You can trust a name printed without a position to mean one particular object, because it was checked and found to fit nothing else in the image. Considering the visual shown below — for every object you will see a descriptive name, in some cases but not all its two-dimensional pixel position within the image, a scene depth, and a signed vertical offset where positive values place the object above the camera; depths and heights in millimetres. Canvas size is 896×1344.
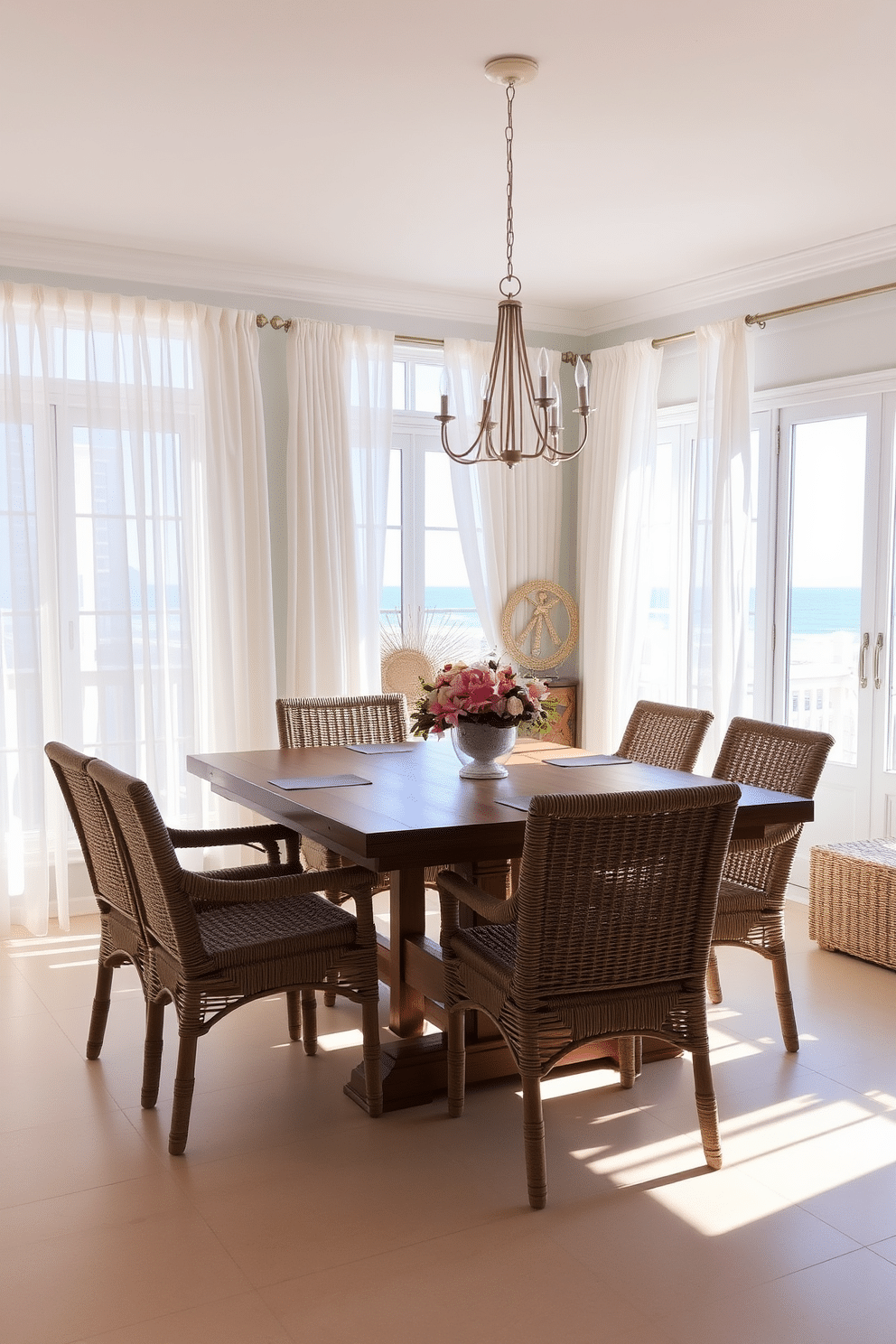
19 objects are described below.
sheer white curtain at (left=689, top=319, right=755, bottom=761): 5254 +216
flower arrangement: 3445 -377
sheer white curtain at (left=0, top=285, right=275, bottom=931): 4789 +72
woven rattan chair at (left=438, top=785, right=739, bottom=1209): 2482 -790
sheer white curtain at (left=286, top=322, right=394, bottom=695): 5324 +314
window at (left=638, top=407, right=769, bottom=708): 5484 +33
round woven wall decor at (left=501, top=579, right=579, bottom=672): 6043 -285
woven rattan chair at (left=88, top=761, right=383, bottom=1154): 2750 -916
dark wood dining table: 2789 -620
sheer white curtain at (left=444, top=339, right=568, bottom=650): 5789 +293
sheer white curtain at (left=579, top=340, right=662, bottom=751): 5855 +224
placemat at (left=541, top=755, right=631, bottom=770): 3801 -612
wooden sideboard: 6081 -744
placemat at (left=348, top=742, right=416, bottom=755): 4098 -621
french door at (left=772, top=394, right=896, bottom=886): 4887 -135
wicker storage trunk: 4289 -1220
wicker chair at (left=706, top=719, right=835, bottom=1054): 3416 -889
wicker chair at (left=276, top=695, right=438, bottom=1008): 4430 -571
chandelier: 3232 +591
